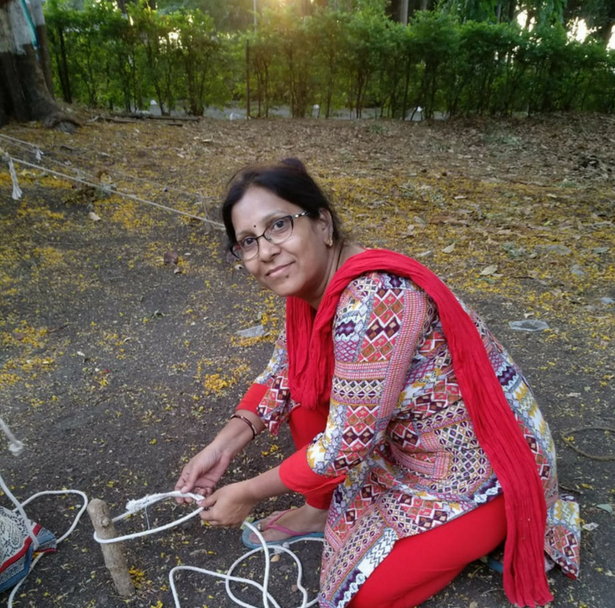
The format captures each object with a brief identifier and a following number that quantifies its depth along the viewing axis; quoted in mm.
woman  1286
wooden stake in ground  1399
